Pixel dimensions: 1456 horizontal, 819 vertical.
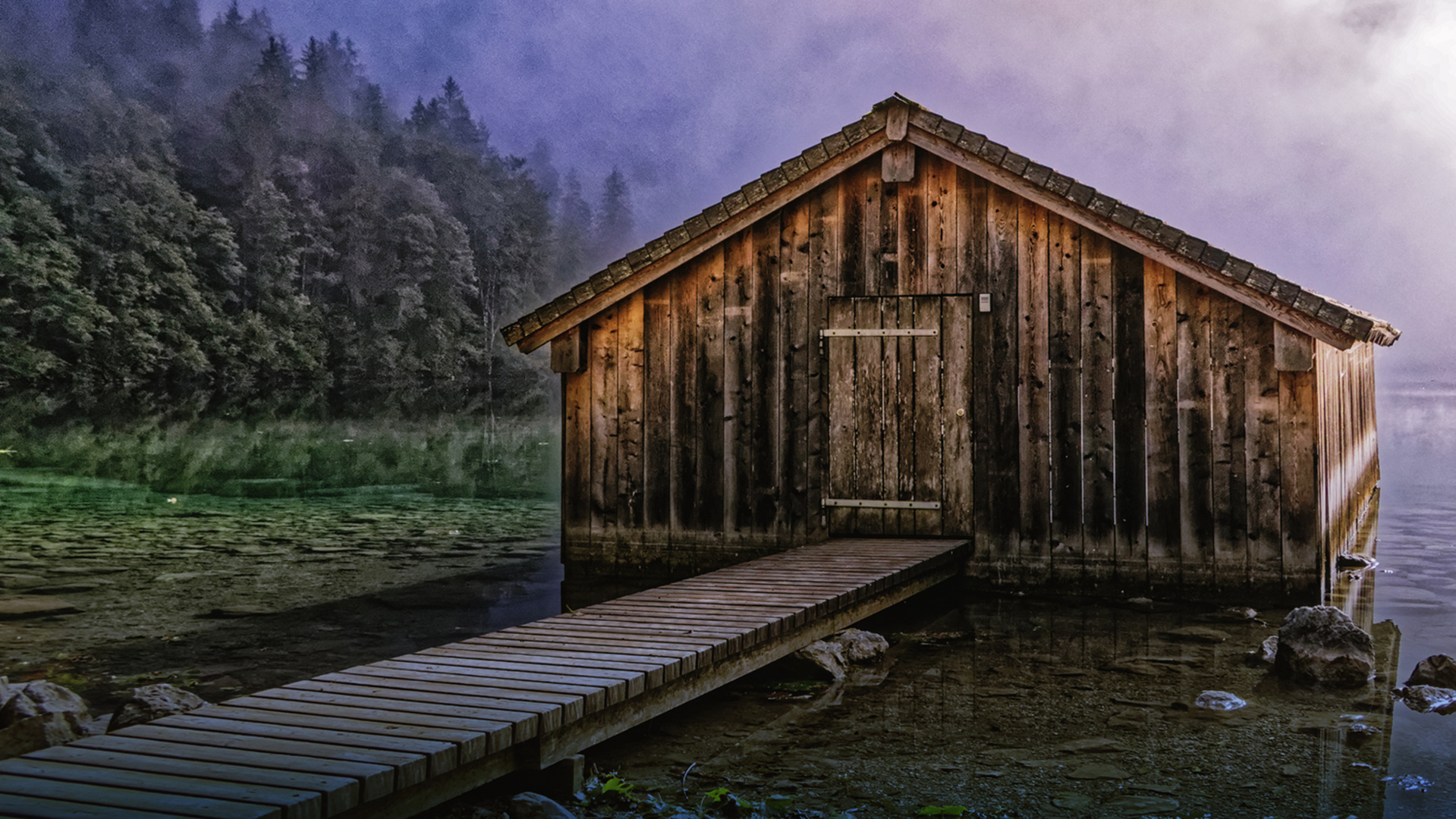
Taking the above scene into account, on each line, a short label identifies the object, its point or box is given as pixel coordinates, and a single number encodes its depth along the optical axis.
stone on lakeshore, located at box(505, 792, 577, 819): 4.59
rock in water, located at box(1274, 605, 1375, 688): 6.84
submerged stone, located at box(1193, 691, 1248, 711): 6.32
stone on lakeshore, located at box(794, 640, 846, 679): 7.06
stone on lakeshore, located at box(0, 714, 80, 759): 5.20
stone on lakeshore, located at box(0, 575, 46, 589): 10.41
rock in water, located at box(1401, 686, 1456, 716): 6.28
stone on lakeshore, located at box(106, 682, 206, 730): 5.52
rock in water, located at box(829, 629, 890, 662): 7.60
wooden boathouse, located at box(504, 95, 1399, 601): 9.33
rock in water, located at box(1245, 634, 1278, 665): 7.41
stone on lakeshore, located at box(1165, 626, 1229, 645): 8.17
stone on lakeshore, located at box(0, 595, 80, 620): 9.23
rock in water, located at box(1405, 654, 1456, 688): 6.69
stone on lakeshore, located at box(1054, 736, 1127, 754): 5.55
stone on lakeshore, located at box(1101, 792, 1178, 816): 4.69
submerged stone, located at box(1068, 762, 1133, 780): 5.14
